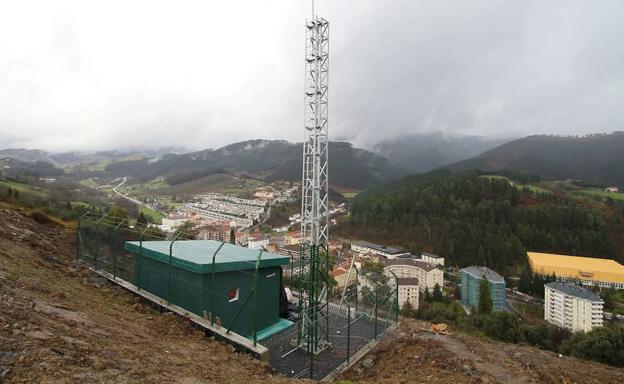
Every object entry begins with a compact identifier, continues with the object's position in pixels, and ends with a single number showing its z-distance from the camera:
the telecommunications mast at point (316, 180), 9.70
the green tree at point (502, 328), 19.14
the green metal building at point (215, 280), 7.93
